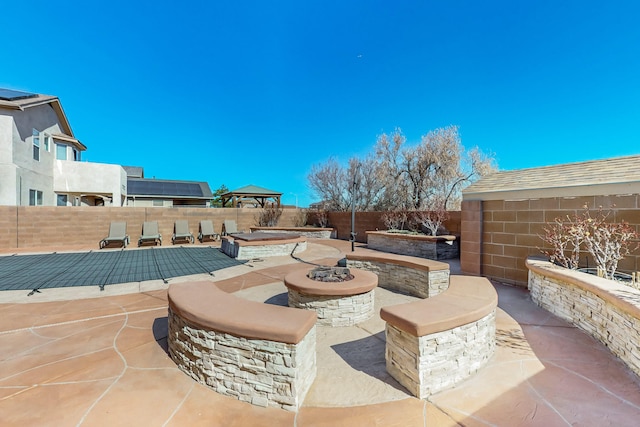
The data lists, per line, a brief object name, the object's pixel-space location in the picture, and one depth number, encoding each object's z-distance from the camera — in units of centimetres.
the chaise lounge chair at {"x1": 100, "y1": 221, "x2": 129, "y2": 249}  1114
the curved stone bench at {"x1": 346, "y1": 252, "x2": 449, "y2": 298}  543
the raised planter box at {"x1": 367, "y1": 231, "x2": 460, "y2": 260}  932
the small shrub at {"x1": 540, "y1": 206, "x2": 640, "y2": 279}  420
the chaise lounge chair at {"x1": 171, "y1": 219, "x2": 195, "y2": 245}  1257
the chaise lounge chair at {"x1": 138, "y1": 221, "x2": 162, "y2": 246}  1188
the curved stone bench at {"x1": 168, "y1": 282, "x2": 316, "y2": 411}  219
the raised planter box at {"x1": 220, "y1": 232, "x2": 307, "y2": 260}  923
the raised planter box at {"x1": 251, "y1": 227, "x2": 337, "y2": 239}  1490
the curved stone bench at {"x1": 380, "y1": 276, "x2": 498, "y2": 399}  234
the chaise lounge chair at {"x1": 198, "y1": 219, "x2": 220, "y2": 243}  1319
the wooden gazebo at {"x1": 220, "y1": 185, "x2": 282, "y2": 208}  1717
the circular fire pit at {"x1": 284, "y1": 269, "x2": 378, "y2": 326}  412
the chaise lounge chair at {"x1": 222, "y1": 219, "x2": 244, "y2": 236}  1394
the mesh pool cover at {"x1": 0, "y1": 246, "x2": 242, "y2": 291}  605
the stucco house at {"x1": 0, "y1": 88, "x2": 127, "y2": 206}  1086
